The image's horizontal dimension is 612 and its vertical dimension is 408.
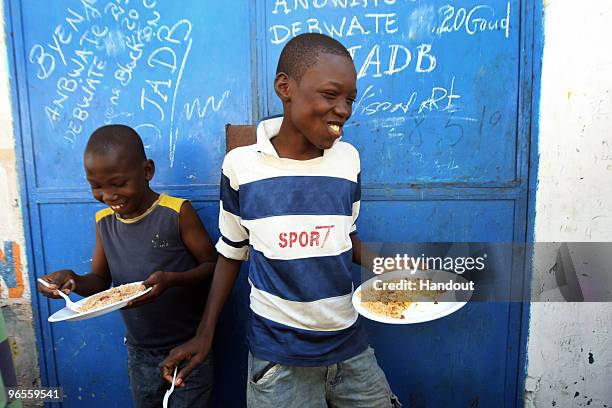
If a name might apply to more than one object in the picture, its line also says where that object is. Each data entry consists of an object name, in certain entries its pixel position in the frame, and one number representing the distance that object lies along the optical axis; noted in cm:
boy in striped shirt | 137
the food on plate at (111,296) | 155
